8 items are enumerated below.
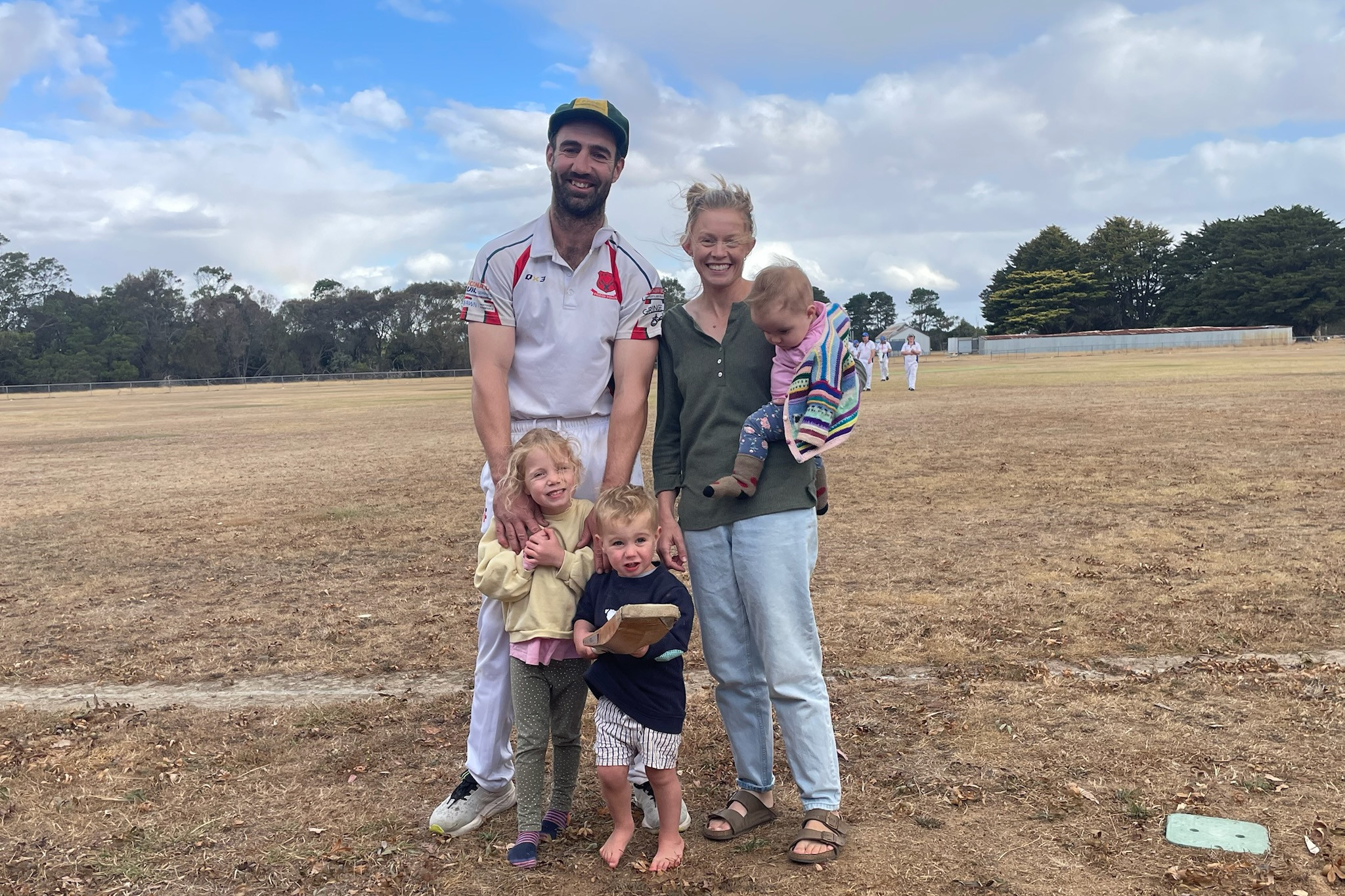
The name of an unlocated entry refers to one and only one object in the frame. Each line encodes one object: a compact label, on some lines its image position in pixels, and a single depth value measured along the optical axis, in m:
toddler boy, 3.14
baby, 3.07
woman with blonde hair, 3.23
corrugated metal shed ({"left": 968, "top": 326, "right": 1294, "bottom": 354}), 66.25
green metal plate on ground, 3.21
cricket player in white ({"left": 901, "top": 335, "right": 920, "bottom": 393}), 30.61
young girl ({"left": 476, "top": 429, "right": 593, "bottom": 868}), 3.25
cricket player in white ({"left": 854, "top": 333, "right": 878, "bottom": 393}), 32.16
